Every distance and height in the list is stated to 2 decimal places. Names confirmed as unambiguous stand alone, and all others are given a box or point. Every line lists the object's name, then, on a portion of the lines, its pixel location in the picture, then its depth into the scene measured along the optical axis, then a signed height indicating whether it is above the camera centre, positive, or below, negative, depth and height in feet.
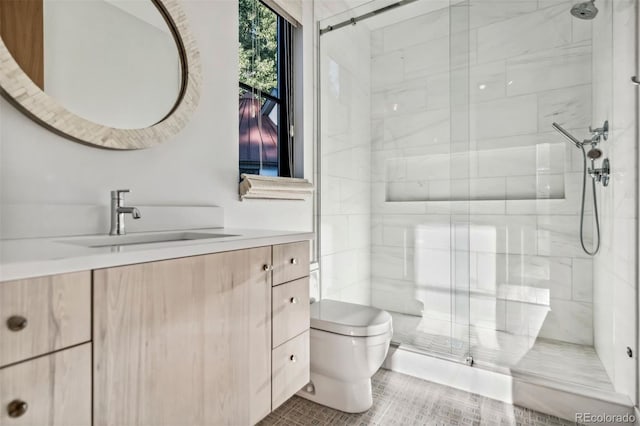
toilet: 5.16 -2.28
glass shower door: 7.38 +1.05
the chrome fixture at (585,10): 5.99 +3.61
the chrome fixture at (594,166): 5.76 +0.76
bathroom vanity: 1.89 -0.91
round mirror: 3.09 +1.55
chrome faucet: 3.59 -0.02
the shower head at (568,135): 6.23 +1.40
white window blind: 6.34 +3.91
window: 5.80 +2.22
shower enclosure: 5.66 +0.61
